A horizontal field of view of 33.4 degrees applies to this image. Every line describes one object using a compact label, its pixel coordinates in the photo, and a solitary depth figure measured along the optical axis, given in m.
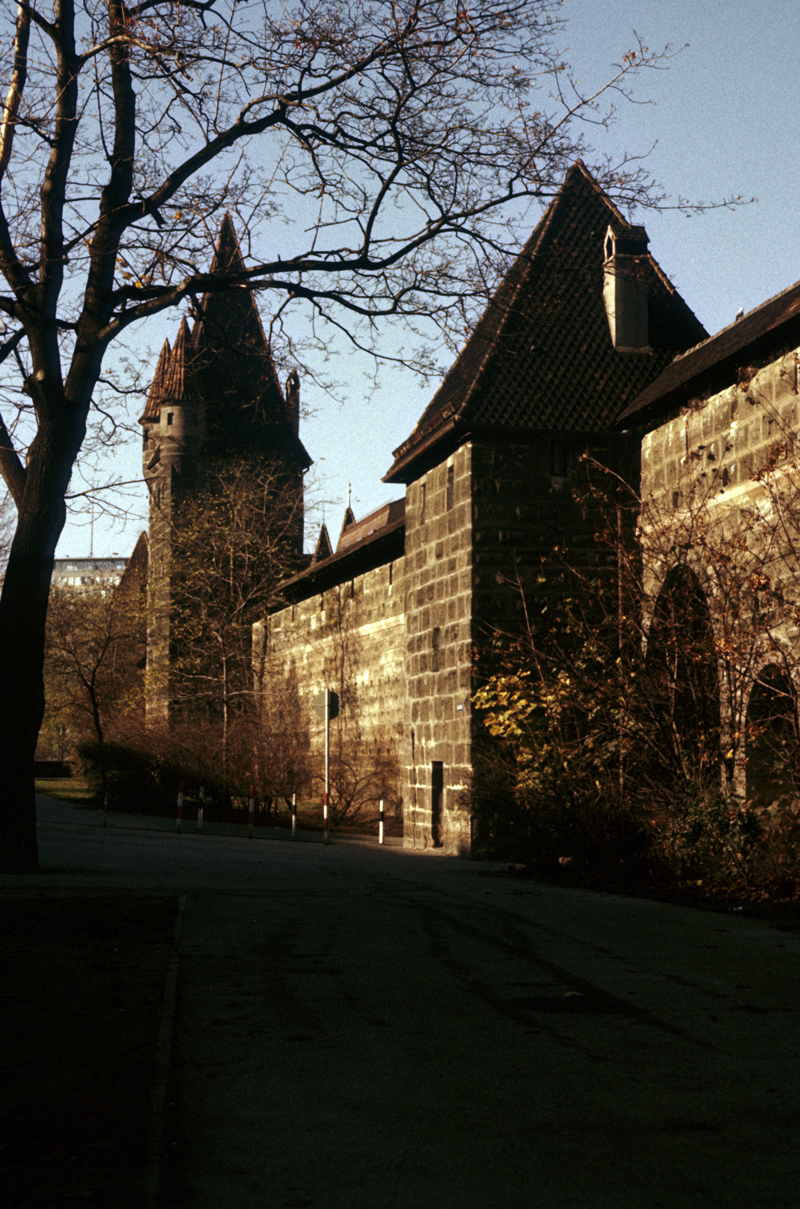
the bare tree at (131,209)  11.95
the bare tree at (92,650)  45.66
